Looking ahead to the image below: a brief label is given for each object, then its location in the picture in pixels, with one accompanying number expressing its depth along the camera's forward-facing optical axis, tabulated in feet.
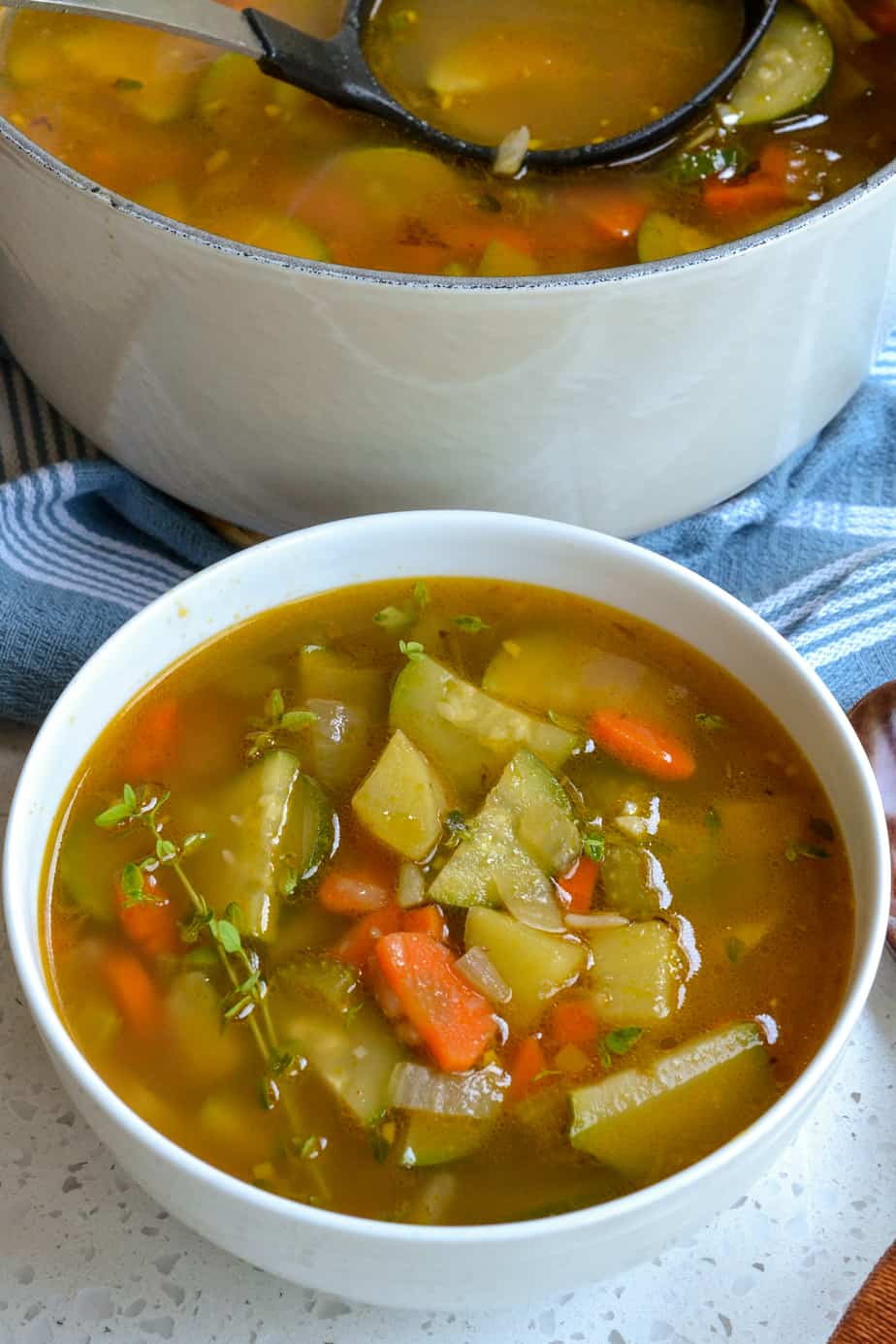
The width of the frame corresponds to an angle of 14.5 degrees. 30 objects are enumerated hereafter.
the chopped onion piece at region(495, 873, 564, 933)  1.99
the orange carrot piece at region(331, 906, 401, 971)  1.98
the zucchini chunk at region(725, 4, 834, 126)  2.35
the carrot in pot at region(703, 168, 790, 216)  2.27
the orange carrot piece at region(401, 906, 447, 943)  1.99
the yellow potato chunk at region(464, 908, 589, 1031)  1.96
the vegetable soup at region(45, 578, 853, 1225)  1.92
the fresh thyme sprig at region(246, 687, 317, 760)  2.07
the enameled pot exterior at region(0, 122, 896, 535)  2.07
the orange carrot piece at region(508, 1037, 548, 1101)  1.94
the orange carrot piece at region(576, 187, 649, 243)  2.24
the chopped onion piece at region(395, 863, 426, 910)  2.00
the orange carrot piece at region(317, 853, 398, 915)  2.01
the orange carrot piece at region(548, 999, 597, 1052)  1.95
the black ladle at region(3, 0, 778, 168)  2.24
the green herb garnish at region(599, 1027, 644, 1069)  1.95
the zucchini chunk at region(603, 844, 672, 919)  2.01
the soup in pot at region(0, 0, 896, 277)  2.23
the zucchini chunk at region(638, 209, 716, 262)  2.22
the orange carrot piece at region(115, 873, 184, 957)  1.99
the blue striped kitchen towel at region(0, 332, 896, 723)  2.26
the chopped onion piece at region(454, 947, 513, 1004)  1.97
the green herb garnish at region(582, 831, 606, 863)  2.02
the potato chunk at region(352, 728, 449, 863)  2.02
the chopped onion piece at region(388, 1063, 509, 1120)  1.93
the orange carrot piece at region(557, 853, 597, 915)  2.01
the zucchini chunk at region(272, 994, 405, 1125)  1.93
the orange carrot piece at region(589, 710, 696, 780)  2.07
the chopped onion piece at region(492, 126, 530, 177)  2.27
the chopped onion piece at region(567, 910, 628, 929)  1.99
